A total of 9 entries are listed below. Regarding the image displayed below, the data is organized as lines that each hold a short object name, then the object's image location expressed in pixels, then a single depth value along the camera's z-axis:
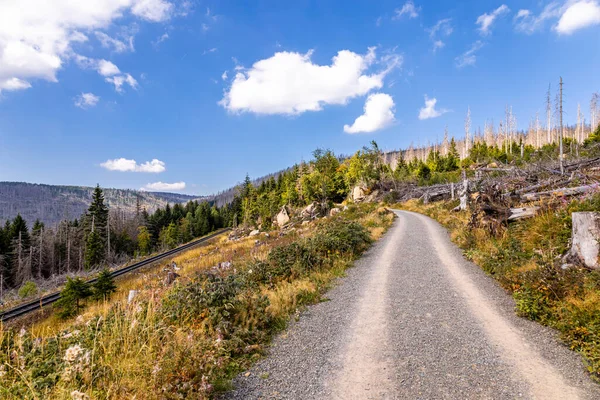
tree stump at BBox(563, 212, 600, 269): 6.25
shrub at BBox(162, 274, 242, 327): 5.39
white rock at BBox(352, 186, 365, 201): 50.67
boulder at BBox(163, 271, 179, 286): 10.08
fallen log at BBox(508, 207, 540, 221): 11.06
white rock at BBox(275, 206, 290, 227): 51.88
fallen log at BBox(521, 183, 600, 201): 10.58
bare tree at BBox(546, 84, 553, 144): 69.66
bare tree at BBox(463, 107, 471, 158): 88.07
